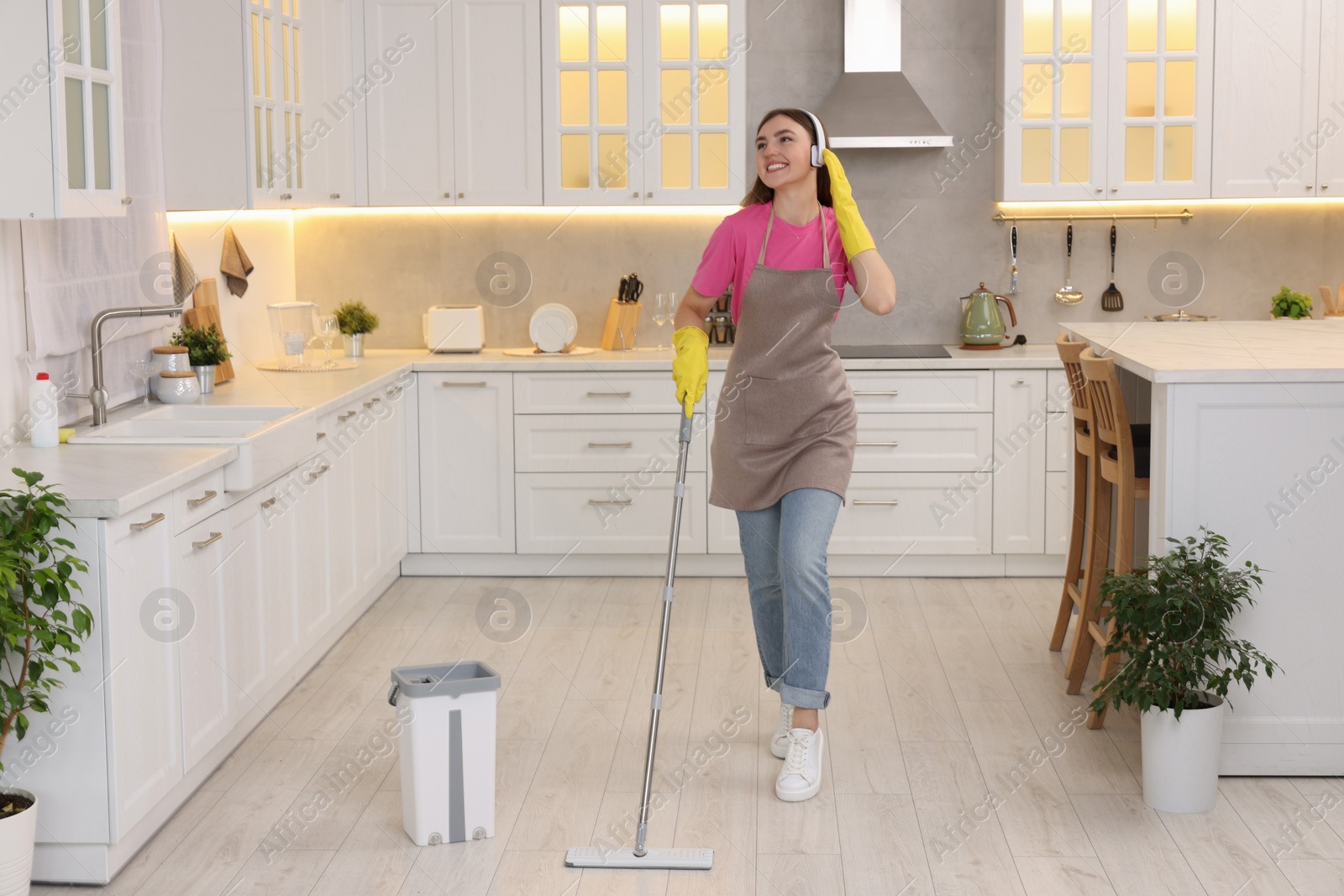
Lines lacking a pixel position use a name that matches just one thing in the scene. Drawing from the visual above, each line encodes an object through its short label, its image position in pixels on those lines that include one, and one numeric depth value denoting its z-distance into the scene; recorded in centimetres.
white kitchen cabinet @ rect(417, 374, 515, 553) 489
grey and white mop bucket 271
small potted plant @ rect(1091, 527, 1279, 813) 284
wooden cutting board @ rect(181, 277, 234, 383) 422
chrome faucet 344
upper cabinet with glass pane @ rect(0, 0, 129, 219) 278
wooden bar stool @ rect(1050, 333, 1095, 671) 369
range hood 491
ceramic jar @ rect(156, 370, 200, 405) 382
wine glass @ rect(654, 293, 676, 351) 533
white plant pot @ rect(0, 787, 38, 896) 243
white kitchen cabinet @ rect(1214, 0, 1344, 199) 481
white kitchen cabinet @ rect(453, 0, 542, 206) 493
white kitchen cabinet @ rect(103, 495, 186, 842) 255
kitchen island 296
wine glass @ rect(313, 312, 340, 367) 475
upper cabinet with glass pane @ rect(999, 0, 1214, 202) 486
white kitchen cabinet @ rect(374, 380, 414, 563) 464
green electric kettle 509
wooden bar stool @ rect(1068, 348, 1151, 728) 327
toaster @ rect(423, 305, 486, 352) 509
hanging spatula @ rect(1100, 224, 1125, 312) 529
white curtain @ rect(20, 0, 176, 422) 332
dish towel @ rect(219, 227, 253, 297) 457
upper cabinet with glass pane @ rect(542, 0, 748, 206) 492
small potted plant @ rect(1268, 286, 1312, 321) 482
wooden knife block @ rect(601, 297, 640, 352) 521
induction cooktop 495
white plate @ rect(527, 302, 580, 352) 510
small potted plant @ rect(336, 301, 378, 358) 503
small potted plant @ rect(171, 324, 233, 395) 407
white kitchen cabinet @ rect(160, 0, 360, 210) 396
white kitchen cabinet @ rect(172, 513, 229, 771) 288
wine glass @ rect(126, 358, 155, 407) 380
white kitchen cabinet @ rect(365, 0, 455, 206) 496
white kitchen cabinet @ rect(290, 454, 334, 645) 365
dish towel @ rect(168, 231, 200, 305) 410
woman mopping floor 296
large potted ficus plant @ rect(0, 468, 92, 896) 236
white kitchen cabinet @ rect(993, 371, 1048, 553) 480
